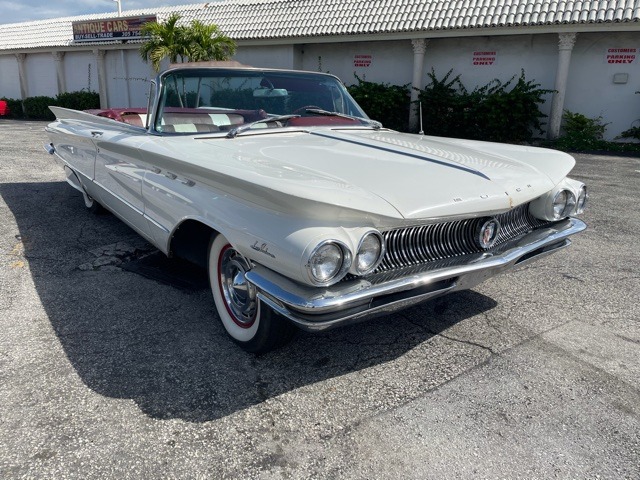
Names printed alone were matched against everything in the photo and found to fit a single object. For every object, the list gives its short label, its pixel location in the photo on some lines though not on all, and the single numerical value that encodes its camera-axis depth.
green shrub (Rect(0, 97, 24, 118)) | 24.34
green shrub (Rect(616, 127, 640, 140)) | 12.99
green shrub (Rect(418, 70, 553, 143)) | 13.43
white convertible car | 2.24
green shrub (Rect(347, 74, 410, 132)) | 15.06
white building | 13.18
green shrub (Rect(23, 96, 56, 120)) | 22.96
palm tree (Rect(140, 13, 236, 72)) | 15.71
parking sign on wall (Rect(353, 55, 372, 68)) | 16.70
